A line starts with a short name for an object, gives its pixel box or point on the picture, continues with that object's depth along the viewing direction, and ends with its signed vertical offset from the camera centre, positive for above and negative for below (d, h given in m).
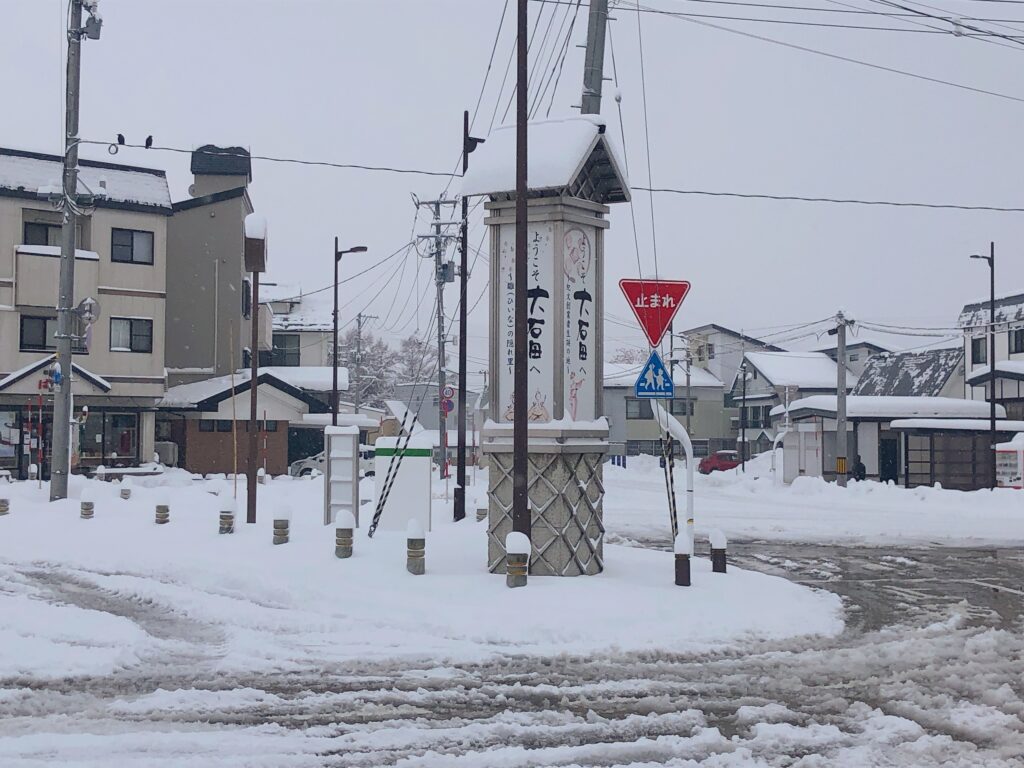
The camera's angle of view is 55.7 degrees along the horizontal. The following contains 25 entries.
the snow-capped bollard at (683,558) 10.98 -1.39
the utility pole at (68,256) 22.38 +4.24
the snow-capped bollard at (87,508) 18.69 -1.39
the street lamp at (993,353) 32.34 +2.83
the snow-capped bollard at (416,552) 11.34 -1.36
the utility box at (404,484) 16.39 -0.82
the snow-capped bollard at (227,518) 15.39 -1.30
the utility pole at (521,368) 10.95 +0.77
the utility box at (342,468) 16.64 -0.55
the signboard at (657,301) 11.28 +1.57
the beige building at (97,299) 33.38 +4.69
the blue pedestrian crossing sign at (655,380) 11.27 +0.66
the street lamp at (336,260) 32.81 +6.17
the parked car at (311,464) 39.78 -1.18
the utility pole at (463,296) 22.25 +3.22
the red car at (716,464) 53.88 -1.56
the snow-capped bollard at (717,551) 12.18 -1.45
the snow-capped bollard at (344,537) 12.30 -1.28
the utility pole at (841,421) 32.25 +0.50
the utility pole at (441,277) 31.02 +5.34
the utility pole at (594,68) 13.55 +5.16
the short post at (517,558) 10.39 -1.32
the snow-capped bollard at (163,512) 17.34 -1.36
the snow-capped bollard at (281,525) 13.92 -1.28
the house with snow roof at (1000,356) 39.41 +3.59
